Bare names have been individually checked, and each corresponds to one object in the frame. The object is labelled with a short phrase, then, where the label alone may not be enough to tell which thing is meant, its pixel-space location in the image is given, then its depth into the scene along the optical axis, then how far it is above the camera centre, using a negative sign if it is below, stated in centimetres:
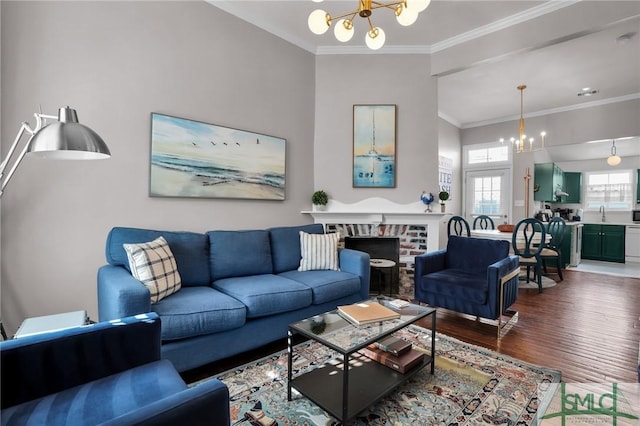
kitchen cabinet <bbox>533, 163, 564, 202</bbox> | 617 +63
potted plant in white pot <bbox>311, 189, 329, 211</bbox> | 384 +16
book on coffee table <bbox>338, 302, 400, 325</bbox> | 184 -61
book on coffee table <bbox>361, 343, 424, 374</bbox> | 185 -88
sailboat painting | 393 +80
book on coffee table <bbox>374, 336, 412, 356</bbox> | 194 -84
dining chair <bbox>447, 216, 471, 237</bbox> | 454 -19
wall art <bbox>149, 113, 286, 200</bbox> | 271 +47
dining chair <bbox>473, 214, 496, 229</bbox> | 572 -22
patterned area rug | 165 -106
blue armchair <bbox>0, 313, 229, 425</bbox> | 97 -65
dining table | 450 -32
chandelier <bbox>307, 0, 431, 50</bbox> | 190 +126
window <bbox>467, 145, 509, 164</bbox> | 639 +123
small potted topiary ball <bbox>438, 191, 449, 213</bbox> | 375 +19
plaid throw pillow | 204 -39
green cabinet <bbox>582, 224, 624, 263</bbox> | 632 -56
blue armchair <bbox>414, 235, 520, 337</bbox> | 268 -61
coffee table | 154 -93
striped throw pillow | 310 -40
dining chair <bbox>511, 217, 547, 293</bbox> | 416 -41
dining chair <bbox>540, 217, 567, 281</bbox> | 473 -35
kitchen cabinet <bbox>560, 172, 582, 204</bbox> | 705 +63
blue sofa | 191 -59
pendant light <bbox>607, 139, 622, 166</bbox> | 570 +99
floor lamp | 149 +34
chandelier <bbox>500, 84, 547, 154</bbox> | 464 +131
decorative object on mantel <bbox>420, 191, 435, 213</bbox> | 383 +16
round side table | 365 -65
